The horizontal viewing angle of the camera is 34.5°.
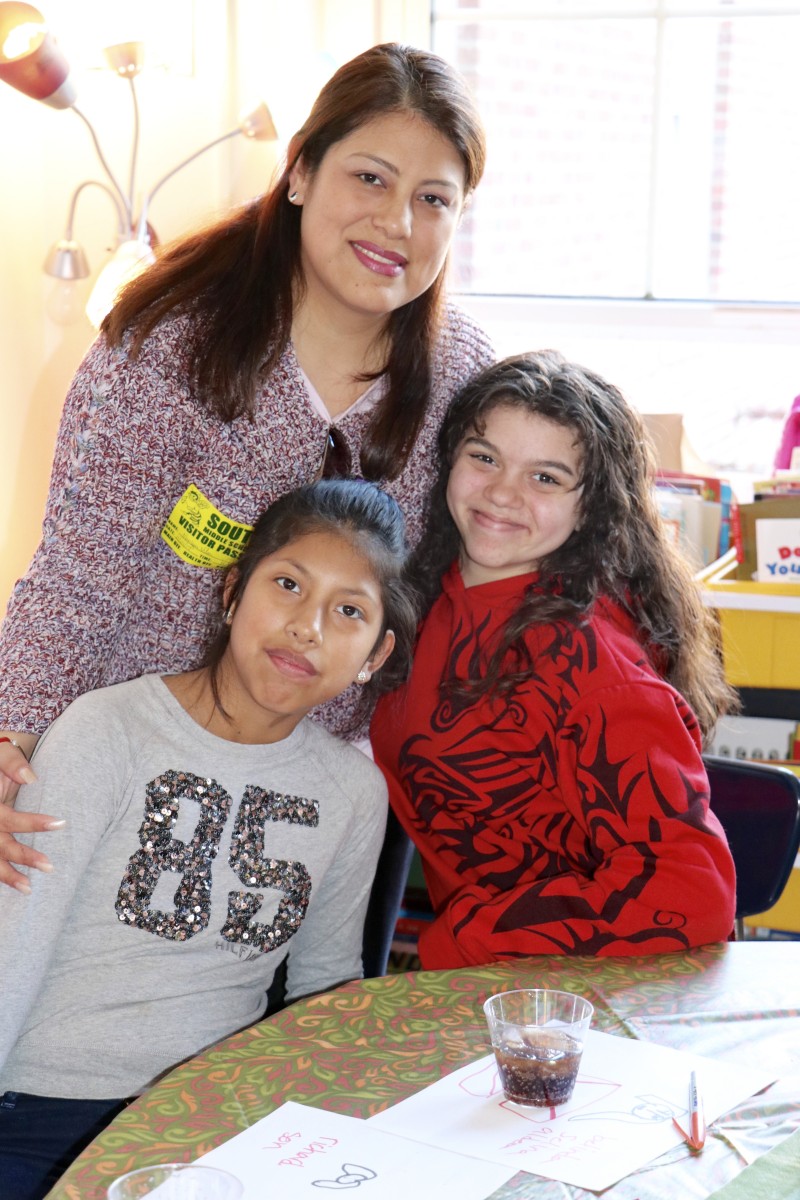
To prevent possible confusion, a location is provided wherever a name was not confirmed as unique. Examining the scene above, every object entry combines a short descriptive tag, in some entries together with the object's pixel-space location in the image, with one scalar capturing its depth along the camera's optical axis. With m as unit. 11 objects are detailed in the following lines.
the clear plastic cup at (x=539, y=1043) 0.90
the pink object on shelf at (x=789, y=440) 2.85
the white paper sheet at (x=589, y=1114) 0.84
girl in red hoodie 1.29
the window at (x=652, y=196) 3.34
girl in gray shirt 1.24
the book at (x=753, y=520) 2.40
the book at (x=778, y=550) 2.40
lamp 2.46
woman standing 1.45
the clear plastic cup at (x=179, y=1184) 0.76
